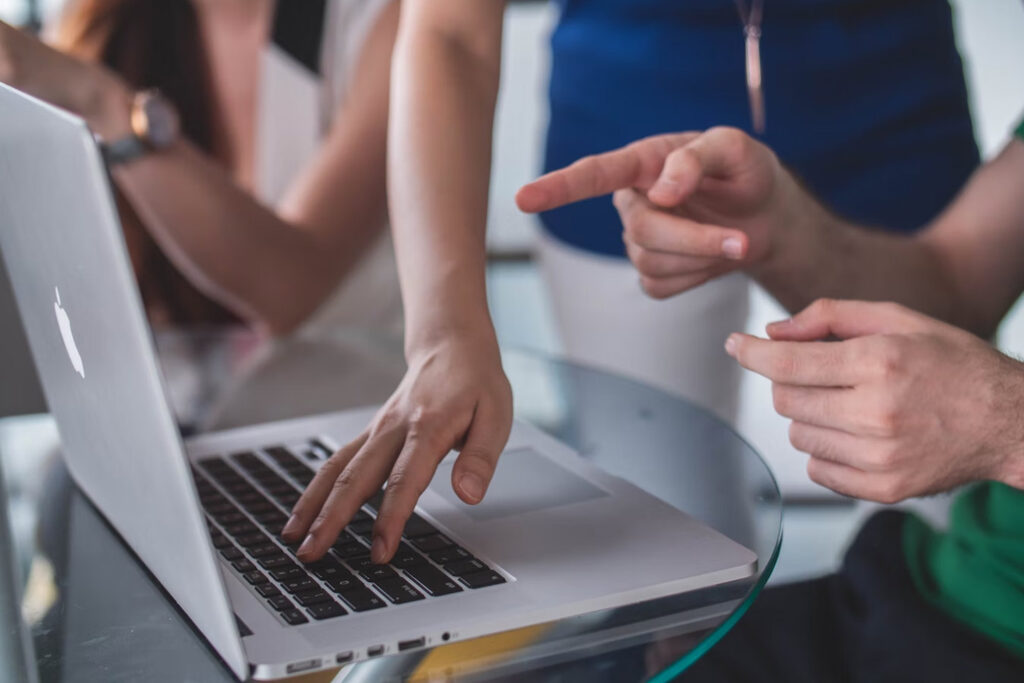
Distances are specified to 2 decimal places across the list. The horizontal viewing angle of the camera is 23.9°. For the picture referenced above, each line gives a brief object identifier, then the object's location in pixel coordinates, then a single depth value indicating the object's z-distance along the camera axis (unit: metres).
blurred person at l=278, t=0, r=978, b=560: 1.30
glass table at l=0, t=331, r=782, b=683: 1.01
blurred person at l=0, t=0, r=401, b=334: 1.68
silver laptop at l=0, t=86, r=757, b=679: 0.94
